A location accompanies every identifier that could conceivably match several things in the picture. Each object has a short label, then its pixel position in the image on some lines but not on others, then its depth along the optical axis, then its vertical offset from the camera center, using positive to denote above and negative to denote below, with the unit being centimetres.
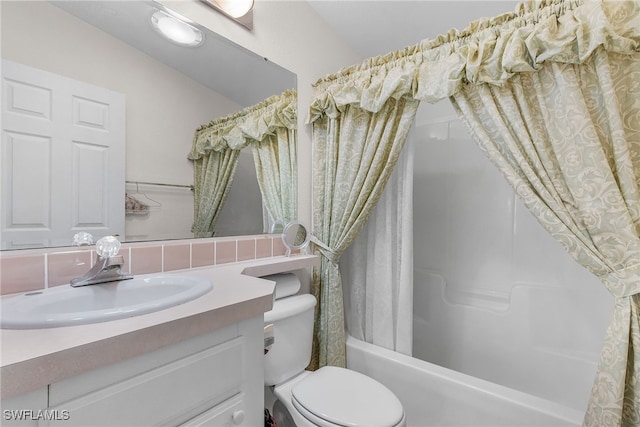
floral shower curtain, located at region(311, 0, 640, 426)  94 +31
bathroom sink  58 -23
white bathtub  107 -77
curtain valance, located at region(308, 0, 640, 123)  96 +63
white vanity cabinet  51 -36
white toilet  102 -71
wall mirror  85 +36
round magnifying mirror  161 -14
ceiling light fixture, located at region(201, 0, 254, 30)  131 +94
